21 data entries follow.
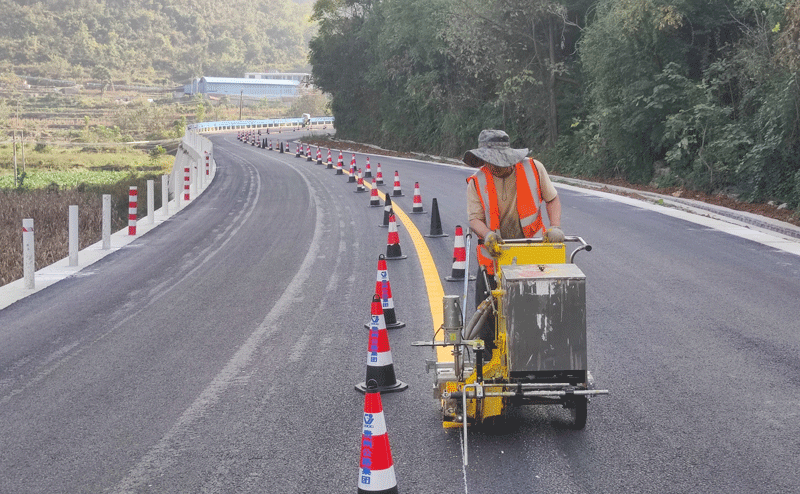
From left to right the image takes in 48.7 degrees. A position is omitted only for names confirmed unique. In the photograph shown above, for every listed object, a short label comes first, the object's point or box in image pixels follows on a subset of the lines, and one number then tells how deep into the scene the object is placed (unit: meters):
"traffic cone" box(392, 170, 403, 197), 24.12
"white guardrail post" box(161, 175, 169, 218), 21.20
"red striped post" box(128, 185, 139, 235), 17.00
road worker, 5.90
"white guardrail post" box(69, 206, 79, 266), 13.24
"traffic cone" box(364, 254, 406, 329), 8.16
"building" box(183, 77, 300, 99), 186.50
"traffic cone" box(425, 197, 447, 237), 15.40
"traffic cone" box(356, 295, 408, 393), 6.18
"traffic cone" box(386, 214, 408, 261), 12.95
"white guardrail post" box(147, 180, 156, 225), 19.08
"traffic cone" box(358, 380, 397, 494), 4.24
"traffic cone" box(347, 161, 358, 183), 30.17
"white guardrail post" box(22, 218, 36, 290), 11.05
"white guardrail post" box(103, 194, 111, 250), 14.77
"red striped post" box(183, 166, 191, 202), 25.28
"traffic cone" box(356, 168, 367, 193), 26.49
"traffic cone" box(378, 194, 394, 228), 16.08
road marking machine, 5.09
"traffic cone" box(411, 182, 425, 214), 19.14
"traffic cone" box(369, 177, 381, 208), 21.48
